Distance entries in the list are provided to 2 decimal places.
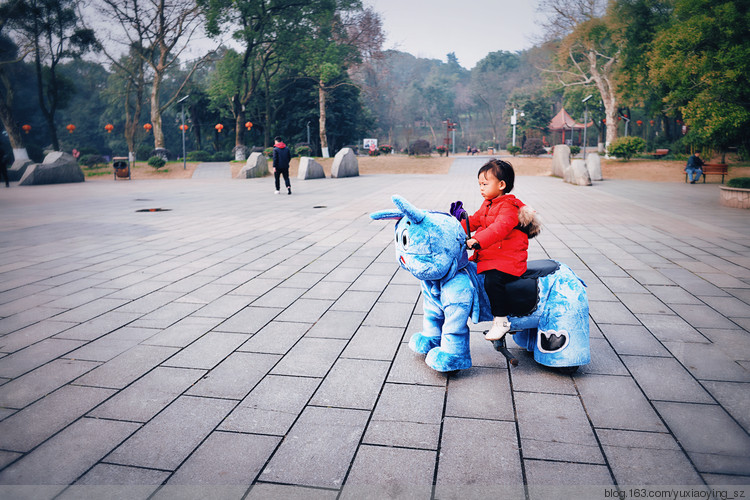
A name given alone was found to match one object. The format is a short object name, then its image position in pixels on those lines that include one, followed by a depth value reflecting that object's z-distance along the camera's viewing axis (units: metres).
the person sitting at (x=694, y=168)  22.69
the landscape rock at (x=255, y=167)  26.72
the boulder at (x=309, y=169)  24.69
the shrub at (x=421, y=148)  46.50
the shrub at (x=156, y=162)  32.78
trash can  28.92
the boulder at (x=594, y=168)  23.98
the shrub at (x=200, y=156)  42.00
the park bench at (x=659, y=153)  31.67
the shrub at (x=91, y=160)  37.63
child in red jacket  3.24
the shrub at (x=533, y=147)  41.94
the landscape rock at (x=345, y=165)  26.35
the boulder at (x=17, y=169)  28.69
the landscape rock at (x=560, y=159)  25.55
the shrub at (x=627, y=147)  29.03
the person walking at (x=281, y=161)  16.30
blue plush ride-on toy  3.19
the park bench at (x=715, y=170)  22.84
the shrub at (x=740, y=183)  13.21
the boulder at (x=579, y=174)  20.83
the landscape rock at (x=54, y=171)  23.09
